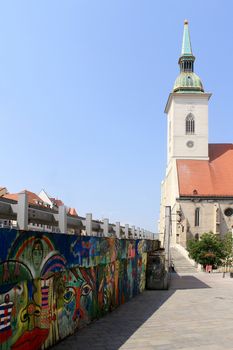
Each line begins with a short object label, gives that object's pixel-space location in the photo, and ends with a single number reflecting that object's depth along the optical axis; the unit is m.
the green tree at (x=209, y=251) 52.59
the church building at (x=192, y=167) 71.75
